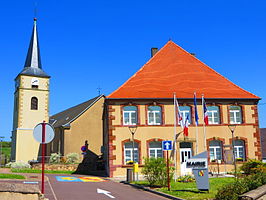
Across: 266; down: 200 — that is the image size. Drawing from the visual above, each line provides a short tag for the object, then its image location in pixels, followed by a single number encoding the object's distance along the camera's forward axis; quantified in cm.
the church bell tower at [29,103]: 3716
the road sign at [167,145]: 1641
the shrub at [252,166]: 2069
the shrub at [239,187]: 1072
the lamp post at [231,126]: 2611
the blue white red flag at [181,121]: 2236
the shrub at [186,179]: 1862
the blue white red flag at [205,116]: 2300
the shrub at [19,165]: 3150
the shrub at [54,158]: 3197
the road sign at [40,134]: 934
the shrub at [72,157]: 3167
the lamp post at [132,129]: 2494
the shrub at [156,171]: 1673
